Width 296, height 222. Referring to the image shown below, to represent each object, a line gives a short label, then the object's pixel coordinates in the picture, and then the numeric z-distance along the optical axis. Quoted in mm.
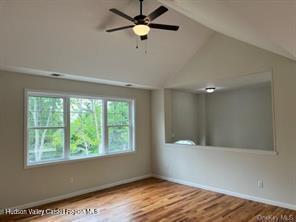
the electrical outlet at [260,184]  4156
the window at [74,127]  4289
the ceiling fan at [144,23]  2733
